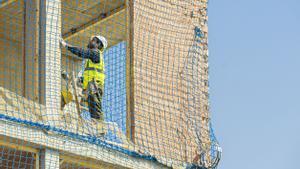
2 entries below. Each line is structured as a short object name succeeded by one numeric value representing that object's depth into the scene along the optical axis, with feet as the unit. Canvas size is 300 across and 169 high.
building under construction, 73.77
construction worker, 78.64
